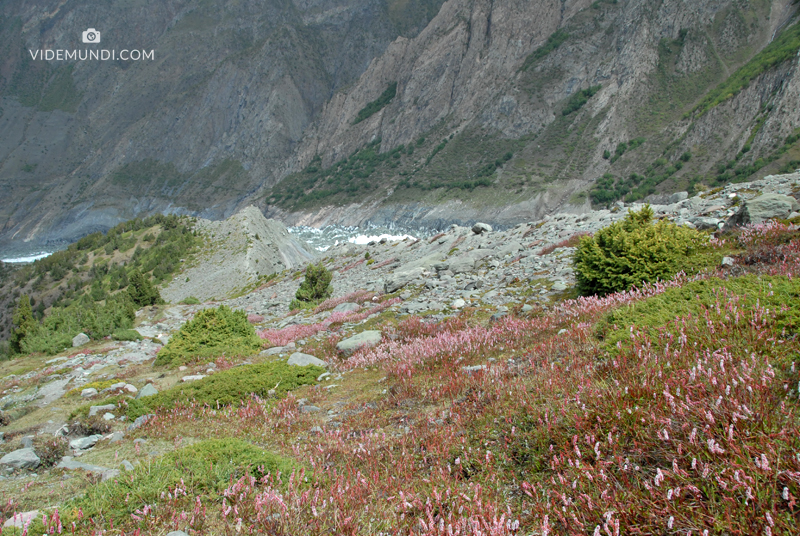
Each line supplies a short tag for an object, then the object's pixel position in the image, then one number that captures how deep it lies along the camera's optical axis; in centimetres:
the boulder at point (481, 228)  2867
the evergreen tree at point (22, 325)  2252
